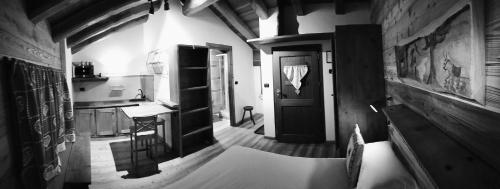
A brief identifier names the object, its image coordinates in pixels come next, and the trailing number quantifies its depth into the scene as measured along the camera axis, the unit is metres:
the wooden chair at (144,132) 3.62
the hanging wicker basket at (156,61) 5.18
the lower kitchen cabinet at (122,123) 5.50
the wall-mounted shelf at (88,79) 5.54
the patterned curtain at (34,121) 1.75
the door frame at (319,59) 4.44
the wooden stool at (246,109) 6.43
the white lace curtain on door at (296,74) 4.52
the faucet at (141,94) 6.28
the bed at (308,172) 1.34
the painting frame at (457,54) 0.87
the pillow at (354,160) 1.59
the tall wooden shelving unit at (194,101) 4.36
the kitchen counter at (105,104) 5.32
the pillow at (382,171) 1.22
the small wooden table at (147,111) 3.68
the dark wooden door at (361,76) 2.81
